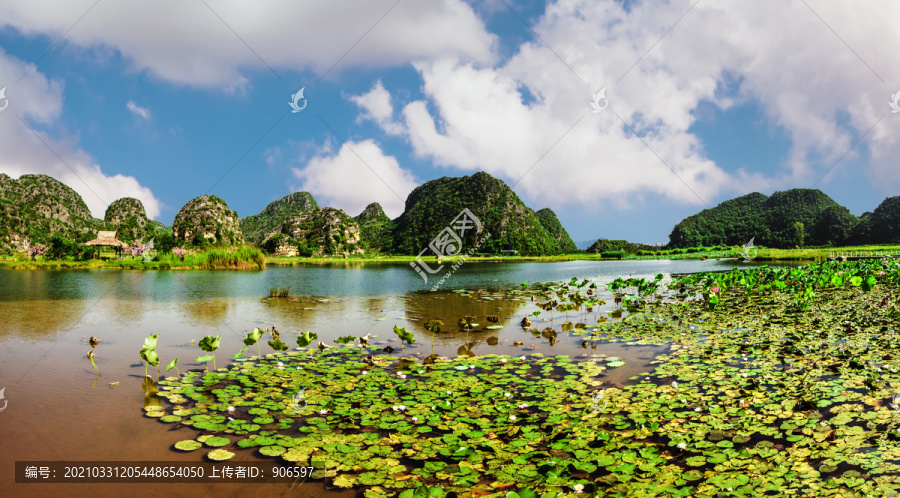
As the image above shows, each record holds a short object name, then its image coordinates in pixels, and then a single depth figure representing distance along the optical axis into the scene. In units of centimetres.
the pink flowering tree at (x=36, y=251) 4628
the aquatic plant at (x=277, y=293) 1665
